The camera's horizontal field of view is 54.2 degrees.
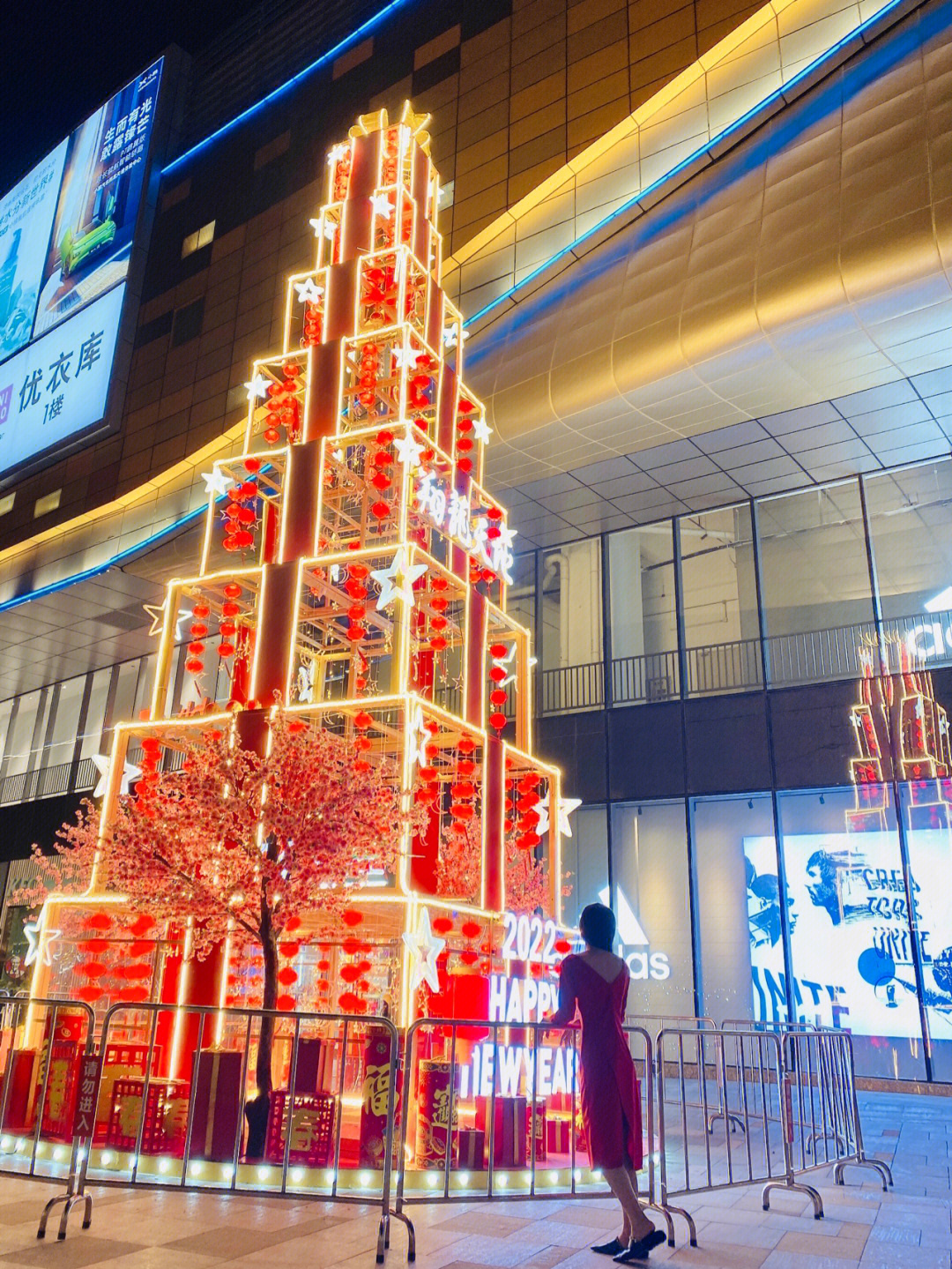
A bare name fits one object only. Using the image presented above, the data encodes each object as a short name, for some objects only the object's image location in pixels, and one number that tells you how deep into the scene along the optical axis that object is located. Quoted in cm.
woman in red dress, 506
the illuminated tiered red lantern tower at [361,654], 834
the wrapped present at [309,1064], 762
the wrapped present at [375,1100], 702
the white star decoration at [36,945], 998
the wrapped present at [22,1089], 832
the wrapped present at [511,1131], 736
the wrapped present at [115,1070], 764
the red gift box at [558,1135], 820
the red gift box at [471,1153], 718
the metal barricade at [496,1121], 616
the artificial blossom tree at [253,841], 781
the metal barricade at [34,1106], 598
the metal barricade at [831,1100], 739
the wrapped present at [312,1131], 694
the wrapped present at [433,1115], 744
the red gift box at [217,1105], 714
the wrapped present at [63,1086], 781
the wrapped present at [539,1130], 768
